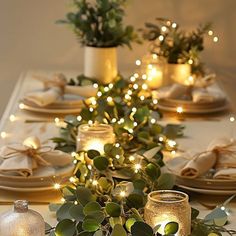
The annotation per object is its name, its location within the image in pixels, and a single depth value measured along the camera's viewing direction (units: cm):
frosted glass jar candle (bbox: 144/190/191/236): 138
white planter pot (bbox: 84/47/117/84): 311
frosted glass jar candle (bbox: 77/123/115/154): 198
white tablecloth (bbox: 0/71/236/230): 238
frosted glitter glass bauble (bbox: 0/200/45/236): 135
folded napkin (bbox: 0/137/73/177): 185
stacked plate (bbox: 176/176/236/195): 181
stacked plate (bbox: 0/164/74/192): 183
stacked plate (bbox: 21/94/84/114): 275
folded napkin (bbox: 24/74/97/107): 277
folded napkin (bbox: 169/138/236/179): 185
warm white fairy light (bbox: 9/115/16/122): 260
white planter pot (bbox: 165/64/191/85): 307
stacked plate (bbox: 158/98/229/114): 280
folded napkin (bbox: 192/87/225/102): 281
